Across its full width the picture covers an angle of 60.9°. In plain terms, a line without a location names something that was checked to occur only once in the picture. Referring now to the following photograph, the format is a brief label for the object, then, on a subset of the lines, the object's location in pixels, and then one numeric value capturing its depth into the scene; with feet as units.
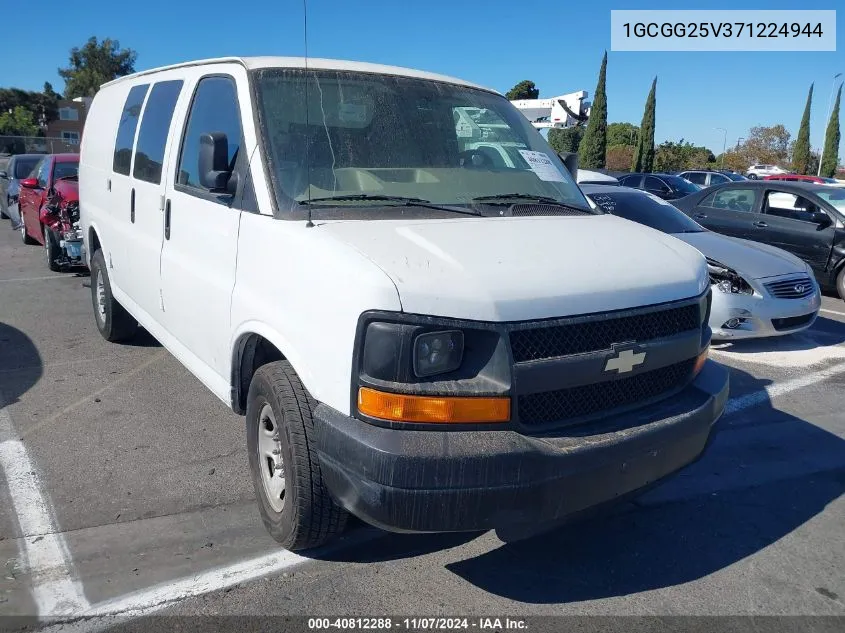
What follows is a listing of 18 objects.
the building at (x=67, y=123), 227.81
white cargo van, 8.45
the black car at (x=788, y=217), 33.55
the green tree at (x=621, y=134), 213.62
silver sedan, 23.30
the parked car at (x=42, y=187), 33.76
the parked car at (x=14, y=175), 44.50
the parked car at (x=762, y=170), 144.01
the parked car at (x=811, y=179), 65.24
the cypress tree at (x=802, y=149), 164.35
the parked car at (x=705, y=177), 89.40
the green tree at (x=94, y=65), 265.13
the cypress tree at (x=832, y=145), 157.28
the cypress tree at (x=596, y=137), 136.77
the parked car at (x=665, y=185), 57.72
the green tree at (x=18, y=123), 231.50
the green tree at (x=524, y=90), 230.38
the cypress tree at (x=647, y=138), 152.87
